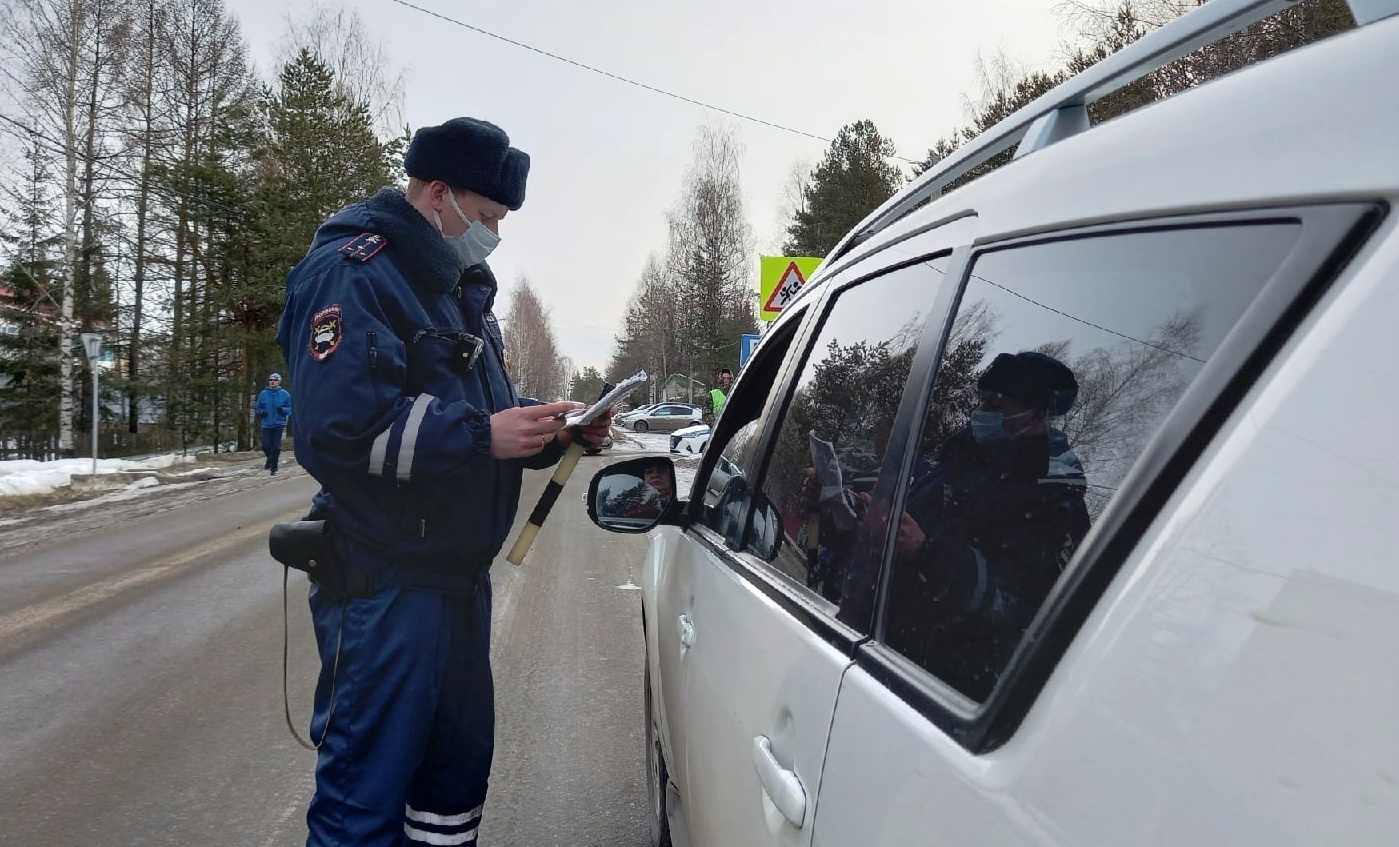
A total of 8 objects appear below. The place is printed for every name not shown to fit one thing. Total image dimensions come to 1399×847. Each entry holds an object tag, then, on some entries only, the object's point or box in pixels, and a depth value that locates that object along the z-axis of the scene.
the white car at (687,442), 21.04
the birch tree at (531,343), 96.81
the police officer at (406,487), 2.09
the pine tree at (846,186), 41.50
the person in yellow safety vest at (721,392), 17.68
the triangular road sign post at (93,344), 14.90
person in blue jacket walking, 18.73
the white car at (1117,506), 0.63
